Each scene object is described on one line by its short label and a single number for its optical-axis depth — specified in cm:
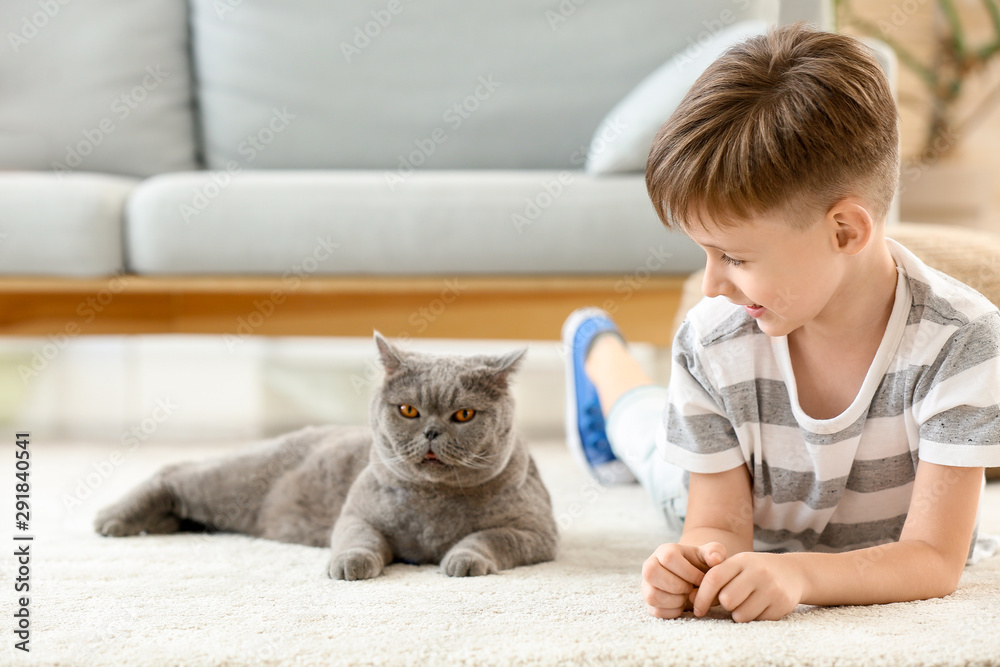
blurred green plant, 410
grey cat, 207
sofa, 261
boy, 193
